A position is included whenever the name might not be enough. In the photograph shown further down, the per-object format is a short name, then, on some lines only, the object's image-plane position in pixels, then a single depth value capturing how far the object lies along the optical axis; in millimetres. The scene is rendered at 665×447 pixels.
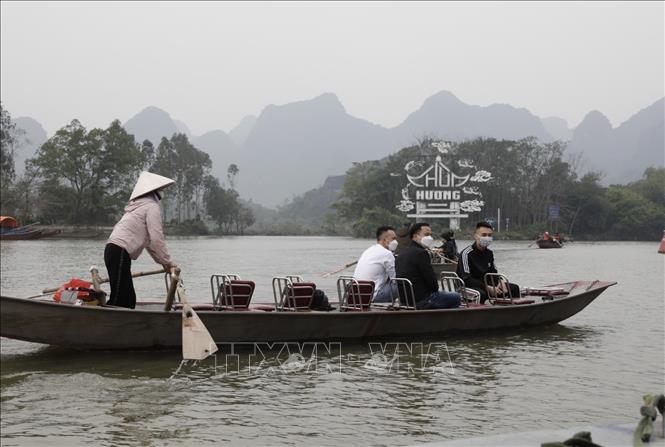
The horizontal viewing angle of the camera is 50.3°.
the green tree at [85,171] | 74938
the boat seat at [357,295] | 10031
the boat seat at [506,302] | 11352
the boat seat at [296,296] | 9773
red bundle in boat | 8578
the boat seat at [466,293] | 11055
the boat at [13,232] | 60309
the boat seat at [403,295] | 10227
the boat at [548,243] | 57094
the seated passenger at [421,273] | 10078
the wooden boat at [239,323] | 8195
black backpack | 10219
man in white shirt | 10492
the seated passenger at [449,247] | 19016
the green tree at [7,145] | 76625
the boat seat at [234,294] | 9648
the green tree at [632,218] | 94688
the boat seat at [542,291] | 12773
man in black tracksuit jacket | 11180
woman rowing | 8633
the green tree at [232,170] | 110662
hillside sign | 88312
